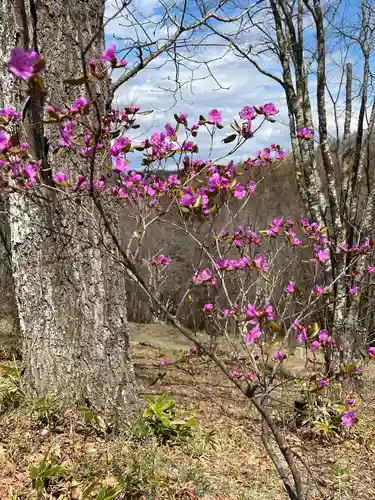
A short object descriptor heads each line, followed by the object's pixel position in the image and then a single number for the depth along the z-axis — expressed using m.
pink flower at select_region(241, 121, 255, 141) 2.07
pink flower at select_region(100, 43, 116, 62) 1.32
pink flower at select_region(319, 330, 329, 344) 3.33
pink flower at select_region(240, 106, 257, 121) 2.03
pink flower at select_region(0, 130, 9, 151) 1.58
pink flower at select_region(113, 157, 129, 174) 1.99
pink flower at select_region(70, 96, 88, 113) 1.50
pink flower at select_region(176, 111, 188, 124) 2.11
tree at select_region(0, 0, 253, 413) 2.98
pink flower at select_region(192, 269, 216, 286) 2.37
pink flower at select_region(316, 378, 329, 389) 2.94
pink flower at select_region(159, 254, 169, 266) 3.55
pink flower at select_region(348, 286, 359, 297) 3.71
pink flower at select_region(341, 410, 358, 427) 2.48
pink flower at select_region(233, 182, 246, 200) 2.13
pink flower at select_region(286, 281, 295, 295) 3.04
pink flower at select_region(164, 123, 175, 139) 2.16
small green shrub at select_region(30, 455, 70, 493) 2.41
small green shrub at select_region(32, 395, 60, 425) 3.00
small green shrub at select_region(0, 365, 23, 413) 3.14
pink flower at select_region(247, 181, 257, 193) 2.62
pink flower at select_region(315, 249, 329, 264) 3.07
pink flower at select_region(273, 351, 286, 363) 2.46
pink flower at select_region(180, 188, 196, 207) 1.79
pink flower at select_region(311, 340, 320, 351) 3.31
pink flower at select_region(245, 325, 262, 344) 2.05
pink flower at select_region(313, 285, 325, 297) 2.78
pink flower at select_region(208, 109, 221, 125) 2.13
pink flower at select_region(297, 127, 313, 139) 3.39
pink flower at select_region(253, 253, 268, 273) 2.36
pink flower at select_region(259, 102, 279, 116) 2.00
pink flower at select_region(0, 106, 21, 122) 1.85
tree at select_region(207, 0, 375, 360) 4.66
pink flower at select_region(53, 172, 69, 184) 1.95
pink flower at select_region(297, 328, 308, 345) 2.87
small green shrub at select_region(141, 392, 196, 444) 3.09
